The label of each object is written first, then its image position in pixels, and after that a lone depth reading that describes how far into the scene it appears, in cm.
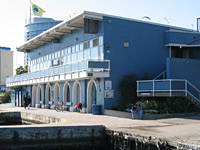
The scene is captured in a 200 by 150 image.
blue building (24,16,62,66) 14850
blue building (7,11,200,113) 2355
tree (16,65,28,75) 5998
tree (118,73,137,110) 2536
